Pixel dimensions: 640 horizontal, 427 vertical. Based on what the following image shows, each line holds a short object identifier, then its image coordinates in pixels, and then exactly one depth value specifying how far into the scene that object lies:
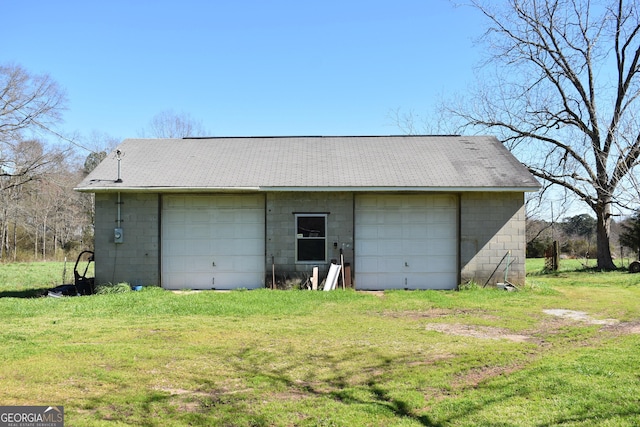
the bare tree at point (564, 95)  20.72
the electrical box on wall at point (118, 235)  13.33
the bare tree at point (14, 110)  26.30
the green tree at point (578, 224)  43.25
